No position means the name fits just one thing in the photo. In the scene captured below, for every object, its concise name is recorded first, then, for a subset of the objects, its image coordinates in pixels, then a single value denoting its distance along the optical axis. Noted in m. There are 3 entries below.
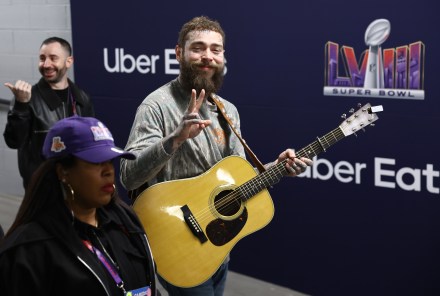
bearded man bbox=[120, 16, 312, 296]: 2.49
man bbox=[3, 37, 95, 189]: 3.73
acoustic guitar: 2.58
